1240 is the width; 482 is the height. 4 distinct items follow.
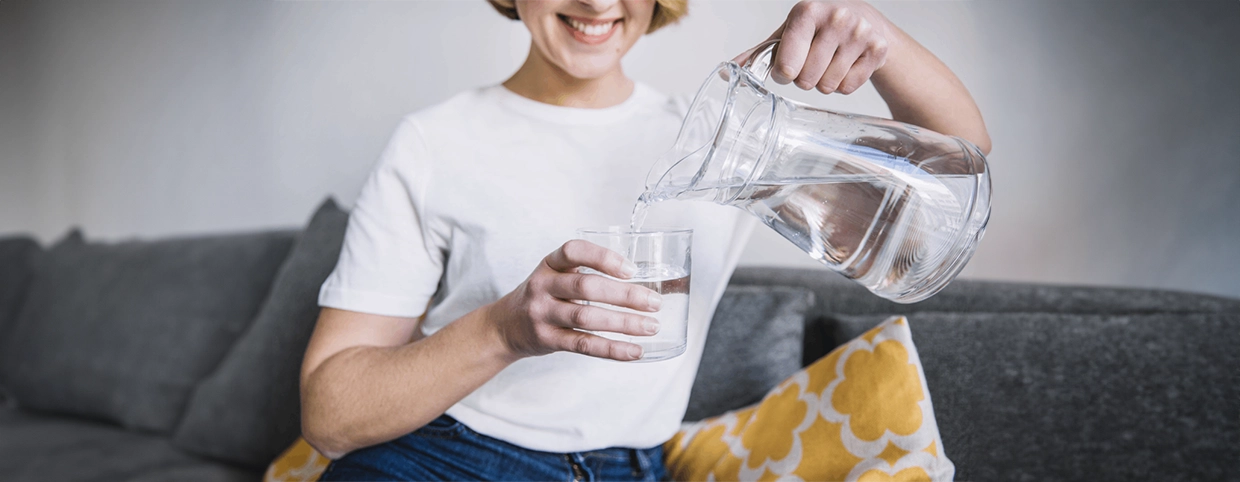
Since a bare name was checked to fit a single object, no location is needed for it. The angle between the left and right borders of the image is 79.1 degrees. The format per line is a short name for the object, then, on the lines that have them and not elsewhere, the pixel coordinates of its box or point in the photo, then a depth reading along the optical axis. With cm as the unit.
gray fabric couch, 93
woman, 86
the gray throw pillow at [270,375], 140
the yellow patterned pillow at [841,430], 83
